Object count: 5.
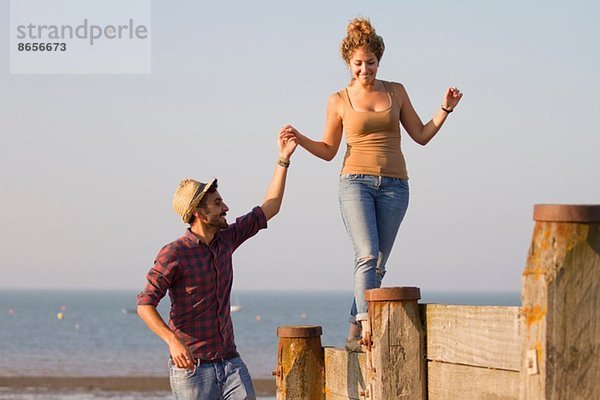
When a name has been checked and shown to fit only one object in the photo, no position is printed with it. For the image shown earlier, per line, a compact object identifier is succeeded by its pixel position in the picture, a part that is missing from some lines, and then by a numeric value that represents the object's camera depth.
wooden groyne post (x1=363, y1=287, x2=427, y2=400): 8.92
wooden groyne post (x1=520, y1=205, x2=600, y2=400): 6.24
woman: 10.92
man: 10.04
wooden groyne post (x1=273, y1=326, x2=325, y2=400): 11.81
